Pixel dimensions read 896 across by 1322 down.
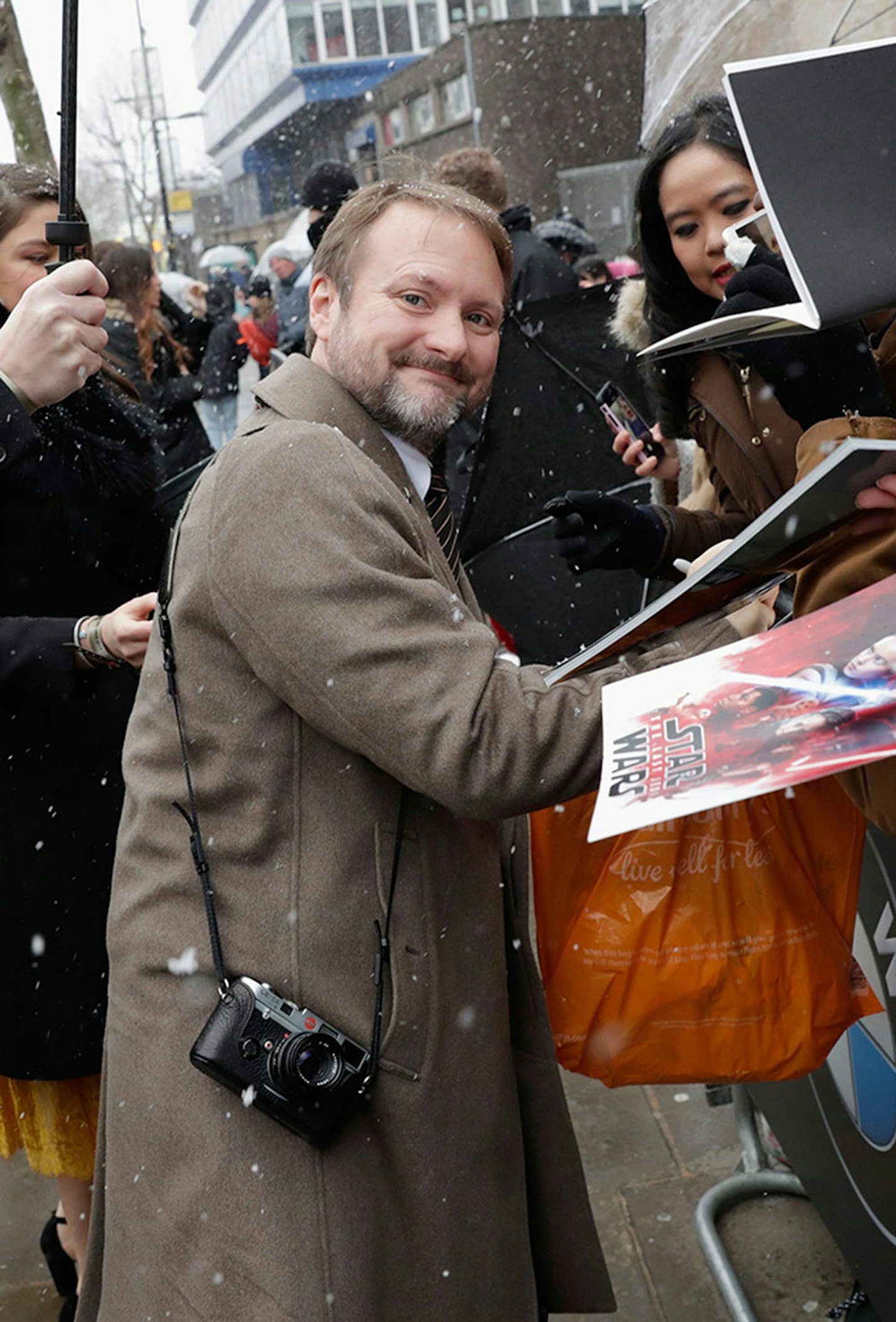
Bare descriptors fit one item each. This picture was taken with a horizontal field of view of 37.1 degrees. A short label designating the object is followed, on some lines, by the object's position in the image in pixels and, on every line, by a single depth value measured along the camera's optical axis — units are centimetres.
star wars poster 115
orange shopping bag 171
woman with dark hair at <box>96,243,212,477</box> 583
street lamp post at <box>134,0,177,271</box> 586
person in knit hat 607
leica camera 163
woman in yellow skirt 249
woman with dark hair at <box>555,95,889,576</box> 246
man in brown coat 155
